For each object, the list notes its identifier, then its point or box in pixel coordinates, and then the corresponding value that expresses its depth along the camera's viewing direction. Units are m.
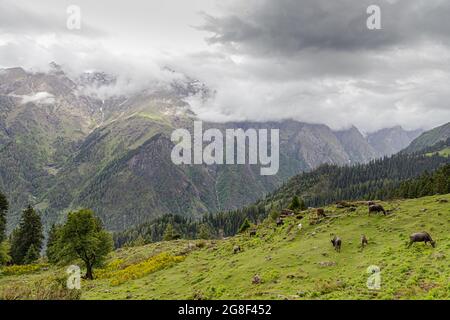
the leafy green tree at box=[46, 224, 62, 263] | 65.38
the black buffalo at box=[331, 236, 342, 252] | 41.81
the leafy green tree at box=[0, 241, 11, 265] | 72.62
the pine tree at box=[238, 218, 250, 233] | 98.19
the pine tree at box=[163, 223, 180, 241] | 127.98
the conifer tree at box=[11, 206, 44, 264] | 99.62
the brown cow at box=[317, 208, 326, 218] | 60.94
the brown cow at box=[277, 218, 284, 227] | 64.26
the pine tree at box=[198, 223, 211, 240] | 141.88
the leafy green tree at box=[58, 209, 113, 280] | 63.12
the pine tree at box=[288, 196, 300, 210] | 101.31
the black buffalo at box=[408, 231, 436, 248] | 36.48
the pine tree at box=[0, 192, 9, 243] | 73.62
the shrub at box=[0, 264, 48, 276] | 76.04
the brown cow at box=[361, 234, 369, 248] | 42.06
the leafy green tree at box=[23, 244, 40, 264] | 95.75
